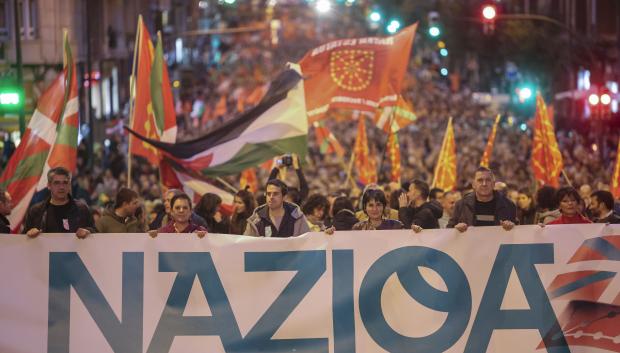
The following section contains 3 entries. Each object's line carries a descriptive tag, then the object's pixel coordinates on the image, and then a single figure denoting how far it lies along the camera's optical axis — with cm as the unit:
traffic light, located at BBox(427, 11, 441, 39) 3425
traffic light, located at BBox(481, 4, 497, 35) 2769
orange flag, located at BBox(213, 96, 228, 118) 4441
